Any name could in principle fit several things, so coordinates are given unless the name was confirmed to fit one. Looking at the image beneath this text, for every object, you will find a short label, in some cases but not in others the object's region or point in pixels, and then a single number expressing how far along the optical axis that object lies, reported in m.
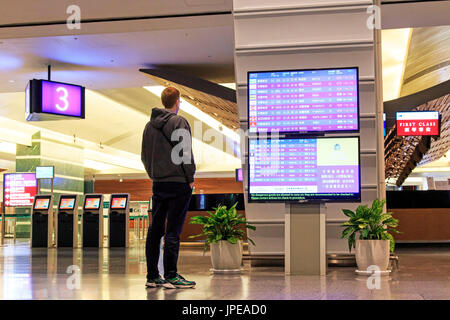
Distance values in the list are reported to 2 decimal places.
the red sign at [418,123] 14.16
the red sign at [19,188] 16.72
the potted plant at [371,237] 5.37
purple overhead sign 10.59
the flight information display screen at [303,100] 5.49
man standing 4.61
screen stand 5.45
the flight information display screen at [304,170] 5.36
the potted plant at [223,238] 5.73
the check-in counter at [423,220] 11.53
